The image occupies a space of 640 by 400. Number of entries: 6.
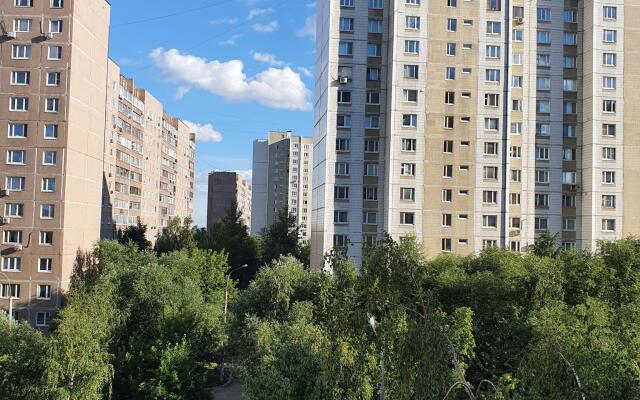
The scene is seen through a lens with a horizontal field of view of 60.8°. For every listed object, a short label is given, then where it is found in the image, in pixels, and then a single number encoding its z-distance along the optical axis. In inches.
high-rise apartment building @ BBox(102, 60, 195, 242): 2664.9
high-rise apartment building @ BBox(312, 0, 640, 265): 1702.8
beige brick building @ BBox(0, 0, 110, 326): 1688.0
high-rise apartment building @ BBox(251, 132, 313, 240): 5187.0
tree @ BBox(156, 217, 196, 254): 2490.2
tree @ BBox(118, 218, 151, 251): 2664.9
